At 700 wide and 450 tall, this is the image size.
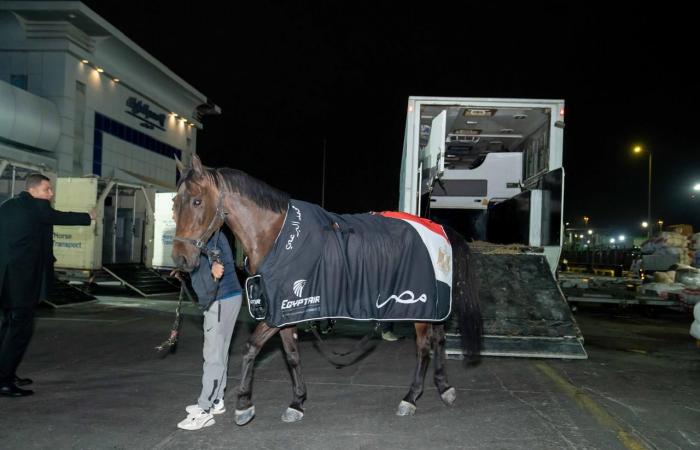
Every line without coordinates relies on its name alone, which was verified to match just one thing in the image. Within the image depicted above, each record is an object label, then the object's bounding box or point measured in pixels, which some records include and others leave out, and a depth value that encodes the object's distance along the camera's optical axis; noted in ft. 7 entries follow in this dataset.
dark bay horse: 12.28
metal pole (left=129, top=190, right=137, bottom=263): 53.82
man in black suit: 15.11
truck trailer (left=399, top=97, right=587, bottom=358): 22.36
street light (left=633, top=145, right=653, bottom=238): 76.33
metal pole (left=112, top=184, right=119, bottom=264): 52.54
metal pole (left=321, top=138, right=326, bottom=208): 117.29
